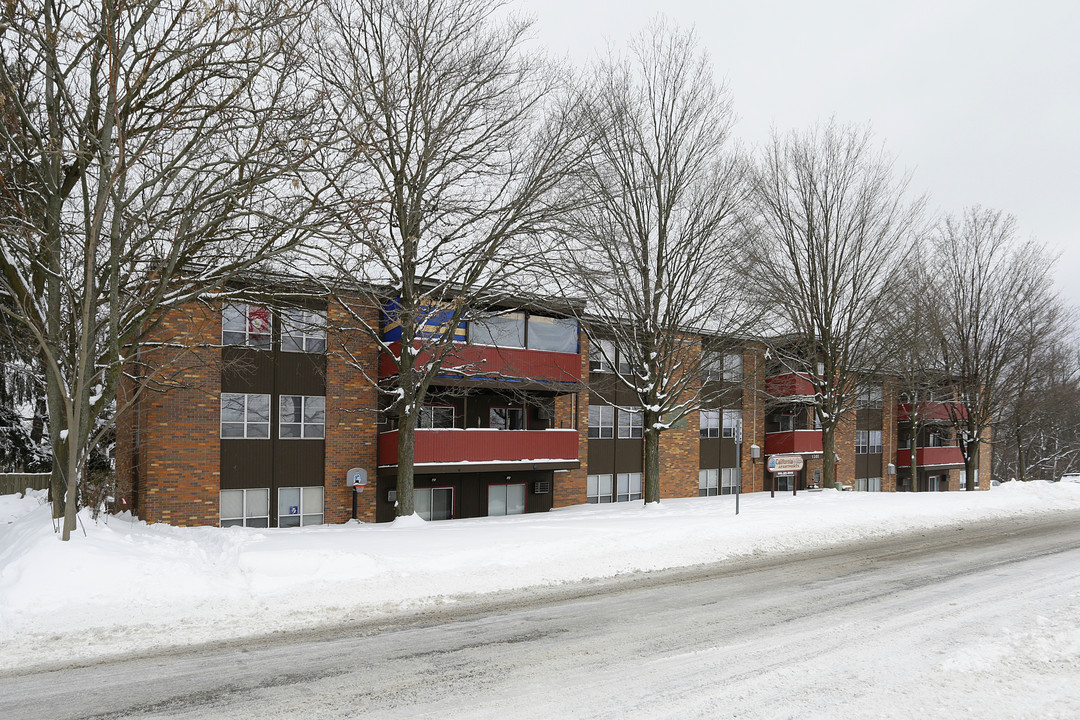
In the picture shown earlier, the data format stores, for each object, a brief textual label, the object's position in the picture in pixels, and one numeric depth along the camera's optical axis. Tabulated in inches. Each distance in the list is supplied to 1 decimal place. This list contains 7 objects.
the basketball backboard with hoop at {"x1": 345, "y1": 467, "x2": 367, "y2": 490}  808.3
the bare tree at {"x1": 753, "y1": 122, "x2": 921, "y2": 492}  939.3
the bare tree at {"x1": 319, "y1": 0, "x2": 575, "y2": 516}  599.8
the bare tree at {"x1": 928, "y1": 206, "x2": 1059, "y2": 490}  1151.6
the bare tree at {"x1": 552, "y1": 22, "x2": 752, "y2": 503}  746.8
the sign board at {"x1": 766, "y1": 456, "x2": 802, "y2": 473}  802.8
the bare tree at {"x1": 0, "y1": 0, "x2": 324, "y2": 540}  377.1
